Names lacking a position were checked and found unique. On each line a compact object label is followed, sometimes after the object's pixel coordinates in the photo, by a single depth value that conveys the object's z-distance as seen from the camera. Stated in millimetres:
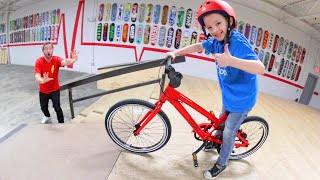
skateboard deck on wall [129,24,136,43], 7156
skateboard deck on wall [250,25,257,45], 6855
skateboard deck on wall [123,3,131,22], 7113
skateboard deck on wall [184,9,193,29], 6814
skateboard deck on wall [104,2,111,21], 7285
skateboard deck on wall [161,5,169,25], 6895
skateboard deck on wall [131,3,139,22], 7075
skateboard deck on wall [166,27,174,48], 6949
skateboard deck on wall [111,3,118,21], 7211
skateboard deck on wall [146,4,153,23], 6989
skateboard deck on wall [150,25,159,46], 7039
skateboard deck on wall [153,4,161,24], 6949
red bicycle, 1812
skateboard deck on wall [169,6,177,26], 6852
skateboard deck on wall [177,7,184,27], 6832
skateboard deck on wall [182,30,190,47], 6906
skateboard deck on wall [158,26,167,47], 6988
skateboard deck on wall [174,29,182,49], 6915
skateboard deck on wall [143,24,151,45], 7082
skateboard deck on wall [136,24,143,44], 7127
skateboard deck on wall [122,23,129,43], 7207
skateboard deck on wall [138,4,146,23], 7039
